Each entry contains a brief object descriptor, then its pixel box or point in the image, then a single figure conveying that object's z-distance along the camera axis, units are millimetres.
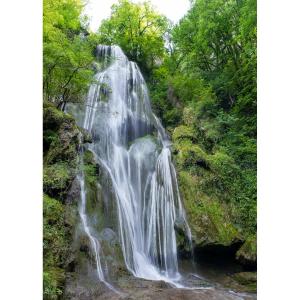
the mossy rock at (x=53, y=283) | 3936
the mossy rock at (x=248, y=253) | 6027
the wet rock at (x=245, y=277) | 5699
